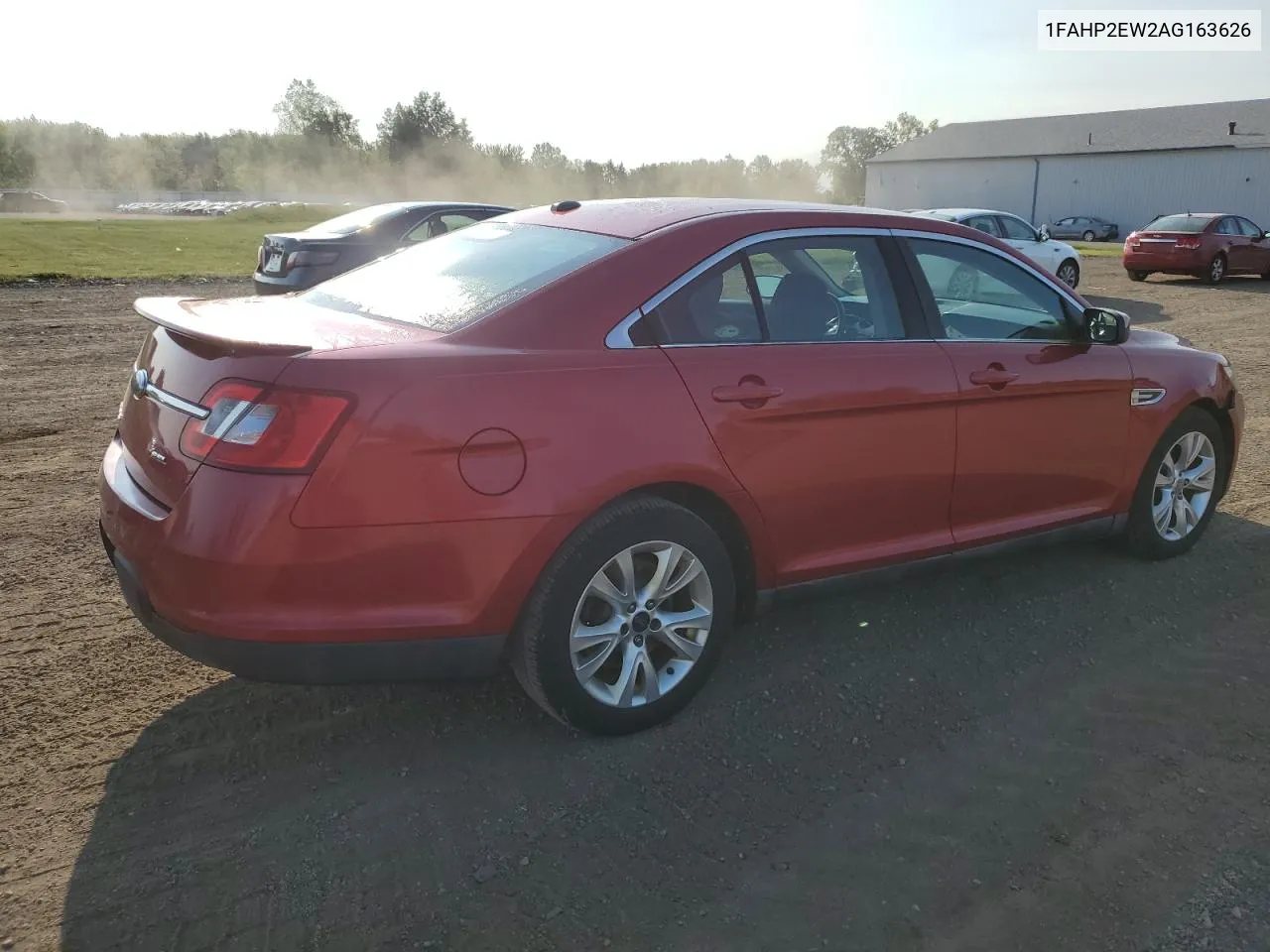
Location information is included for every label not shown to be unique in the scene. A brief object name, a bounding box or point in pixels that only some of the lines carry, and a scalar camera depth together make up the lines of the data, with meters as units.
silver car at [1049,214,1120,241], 52.75
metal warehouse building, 53.16
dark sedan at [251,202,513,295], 10.80
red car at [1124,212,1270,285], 20.80
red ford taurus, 2.71
